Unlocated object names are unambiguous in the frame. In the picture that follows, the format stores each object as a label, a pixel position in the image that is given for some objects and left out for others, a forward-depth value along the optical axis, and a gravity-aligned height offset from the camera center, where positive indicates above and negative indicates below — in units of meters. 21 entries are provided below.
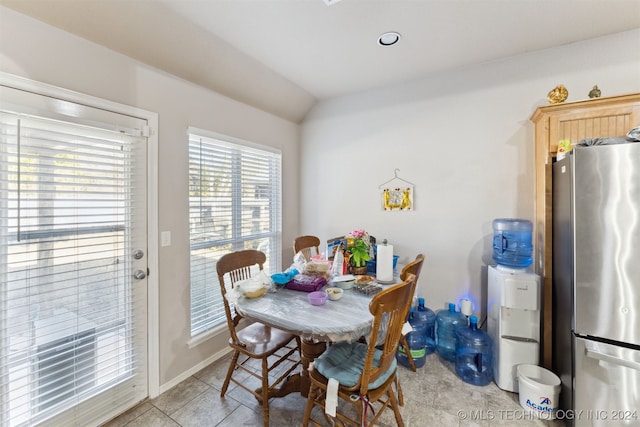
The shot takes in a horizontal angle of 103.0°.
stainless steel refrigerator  1.40 -0.41
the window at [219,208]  2.28 +0.05
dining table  1.28 -0.57
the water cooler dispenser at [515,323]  1.94 -0.87
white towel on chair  1.23 -0.91
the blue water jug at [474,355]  2.08 -1.21
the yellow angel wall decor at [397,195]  2.77 +0.20
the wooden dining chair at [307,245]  2.68 -0.36
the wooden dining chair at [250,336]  1.70 -0.92
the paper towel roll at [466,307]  2.33 -0.87
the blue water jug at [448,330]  2.39 -1.13
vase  2.11 -0.47
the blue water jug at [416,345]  2.30 -1.24
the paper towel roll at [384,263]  1.93 -0.38
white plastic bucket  1.70 -1.23
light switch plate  2.01 -0.20
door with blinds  1.37 -0.30
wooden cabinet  1.79 +0.60
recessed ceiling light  1.99 +1.41
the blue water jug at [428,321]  2.48 -1.05
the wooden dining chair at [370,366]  1.21 -0.88
